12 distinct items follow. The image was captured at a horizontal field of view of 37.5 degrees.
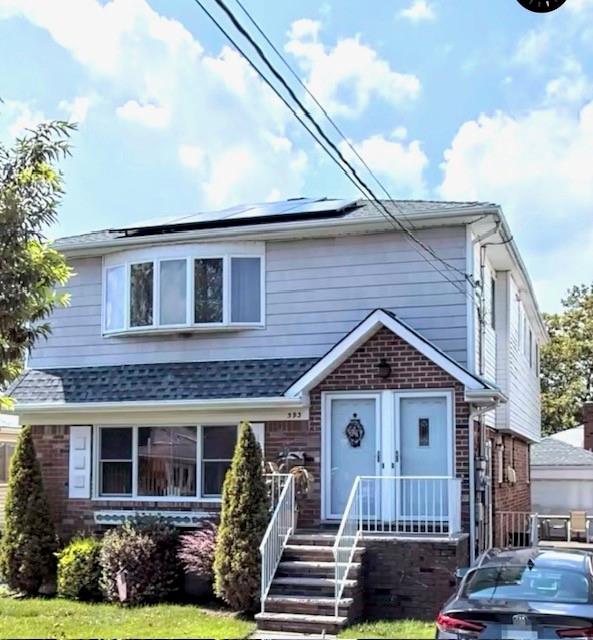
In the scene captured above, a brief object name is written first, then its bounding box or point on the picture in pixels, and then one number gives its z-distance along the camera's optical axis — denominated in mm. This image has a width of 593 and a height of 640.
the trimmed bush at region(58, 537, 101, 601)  13469
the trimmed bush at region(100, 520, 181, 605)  12945
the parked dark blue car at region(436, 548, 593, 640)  6812
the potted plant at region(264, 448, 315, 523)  13617
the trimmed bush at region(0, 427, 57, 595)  13953
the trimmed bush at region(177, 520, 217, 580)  12852
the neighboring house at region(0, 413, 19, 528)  22798
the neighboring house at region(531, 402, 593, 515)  25672
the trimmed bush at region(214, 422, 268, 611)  11977
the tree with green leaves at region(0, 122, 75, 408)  6633
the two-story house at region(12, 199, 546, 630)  13508
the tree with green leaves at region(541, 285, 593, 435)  44781
